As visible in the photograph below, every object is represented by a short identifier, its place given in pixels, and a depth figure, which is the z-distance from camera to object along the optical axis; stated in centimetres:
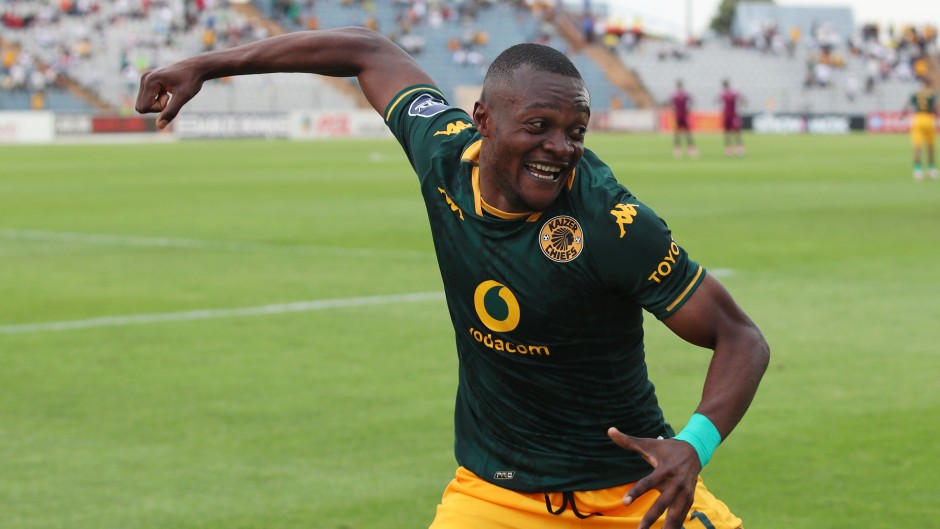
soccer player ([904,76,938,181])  2933
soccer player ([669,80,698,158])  4099
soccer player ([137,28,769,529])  371
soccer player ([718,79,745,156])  4069
